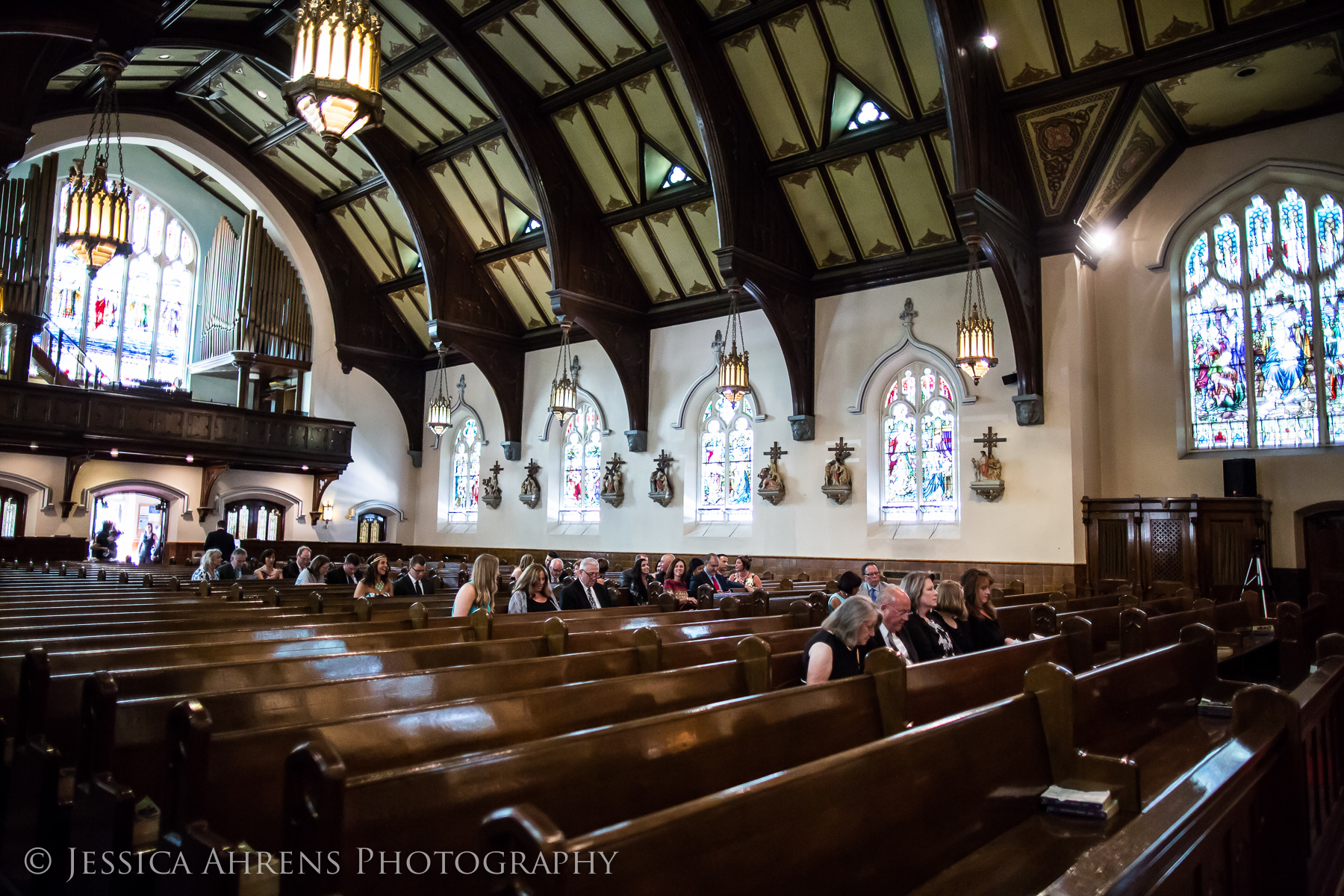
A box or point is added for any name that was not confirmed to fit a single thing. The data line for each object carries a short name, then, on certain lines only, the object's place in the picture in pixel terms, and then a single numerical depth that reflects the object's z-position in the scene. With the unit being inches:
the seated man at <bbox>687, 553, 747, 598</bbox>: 362.3
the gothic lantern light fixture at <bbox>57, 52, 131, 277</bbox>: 277.6
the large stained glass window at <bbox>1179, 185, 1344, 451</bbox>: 390.3
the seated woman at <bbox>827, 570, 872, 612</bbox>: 258.1
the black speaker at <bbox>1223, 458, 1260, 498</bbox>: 393.7
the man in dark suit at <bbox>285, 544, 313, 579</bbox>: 418.3
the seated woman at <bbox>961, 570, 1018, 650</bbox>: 191.5
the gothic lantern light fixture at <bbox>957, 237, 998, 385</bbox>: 377.1
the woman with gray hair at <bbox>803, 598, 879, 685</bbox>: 138.4
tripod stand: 371.7
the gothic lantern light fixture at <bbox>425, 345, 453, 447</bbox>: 598.5
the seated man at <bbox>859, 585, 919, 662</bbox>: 159.2
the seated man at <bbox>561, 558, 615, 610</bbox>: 275.0
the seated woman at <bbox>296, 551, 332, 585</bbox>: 394.0
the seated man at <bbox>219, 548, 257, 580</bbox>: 370.9
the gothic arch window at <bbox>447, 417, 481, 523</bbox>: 735.7
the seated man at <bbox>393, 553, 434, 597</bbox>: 317.1
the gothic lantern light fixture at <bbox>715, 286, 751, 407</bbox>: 431.5
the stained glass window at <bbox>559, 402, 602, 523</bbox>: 647.1
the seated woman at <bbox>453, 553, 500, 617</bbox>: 225.8
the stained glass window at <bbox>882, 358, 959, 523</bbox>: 474.3
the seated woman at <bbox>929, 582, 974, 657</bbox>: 187.6
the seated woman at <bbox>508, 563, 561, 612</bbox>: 247.4
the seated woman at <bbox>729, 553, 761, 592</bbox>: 377.4
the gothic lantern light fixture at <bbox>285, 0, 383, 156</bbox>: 192.5
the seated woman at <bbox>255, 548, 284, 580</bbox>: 423.2
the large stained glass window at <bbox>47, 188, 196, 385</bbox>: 671.8
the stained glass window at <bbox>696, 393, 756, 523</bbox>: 558.6
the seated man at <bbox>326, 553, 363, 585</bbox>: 388.8
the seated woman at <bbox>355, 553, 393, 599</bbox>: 298.4
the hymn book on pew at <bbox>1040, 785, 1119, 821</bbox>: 93.6
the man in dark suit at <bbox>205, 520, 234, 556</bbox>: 475.5
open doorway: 633.6
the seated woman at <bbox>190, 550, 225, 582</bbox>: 353.4
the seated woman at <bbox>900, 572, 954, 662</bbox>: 176.4
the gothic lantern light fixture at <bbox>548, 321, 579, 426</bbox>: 530.0
